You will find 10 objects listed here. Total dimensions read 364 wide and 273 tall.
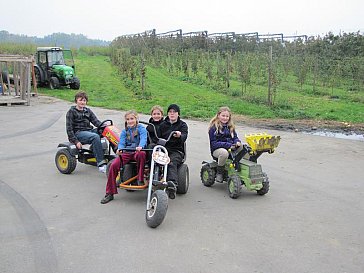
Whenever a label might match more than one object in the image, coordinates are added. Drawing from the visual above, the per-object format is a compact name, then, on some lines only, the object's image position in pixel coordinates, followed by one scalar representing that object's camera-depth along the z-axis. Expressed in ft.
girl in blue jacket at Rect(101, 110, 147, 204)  17.92
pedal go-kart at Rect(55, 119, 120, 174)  22.44
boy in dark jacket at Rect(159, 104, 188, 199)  19.39
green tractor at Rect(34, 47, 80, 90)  70.68
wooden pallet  52.98
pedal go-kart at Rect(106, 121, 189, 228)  15.29
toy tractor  18.83
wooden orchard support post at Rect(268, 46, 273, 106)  49.55
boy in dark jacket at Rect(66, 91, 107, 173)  21.99
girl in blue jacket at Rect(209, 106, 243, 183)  20.31
